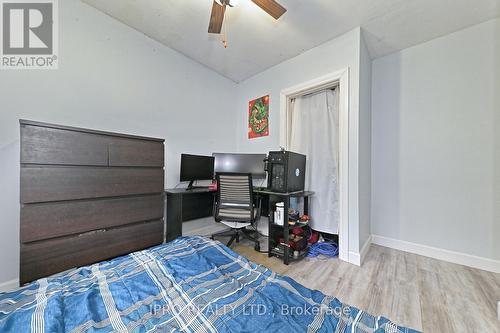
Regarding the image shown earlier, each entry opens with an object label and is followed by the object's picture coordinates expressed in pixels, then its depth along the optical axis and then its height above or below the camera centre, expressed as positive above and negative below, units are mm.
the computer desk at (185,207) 2295 -583
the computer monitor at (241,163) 2902 +46
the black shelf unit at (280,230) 2090 -761
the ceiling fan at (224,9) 1560 +1367
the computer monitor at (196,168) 2551 -32
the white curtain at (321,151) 2508 +222
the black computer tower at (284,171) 2186 -59
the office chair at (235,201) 2311 -450
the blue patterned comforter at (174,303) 716 -605
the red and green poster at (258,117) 3117 +837
